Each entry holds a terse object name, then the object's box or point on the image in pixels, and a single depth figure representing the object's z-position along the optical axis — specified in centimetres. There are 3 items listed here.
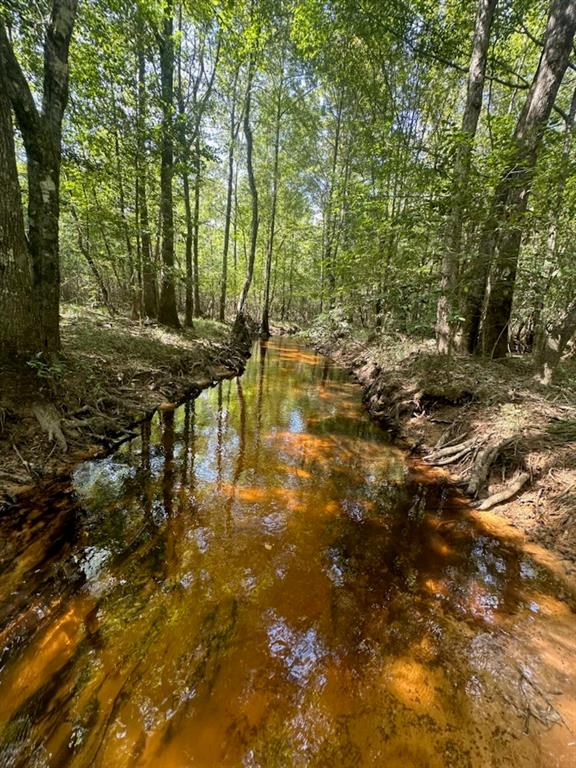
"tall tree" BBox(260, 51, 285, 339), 1603
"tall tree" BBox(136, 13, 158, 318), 857
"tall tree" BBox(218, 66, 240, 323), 1486
